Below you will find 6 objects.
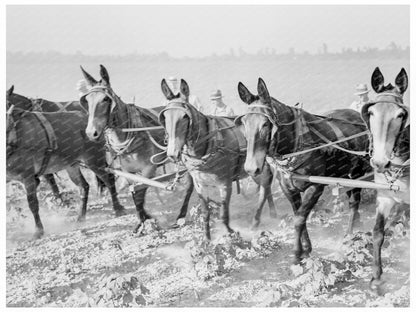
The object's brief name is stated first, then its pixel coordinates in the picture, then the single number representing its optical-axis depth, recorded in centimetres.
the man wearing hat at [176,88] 623
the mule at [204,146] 459
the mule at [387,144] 367
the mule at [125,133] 509
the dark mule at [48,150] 584
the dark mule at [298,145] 412
